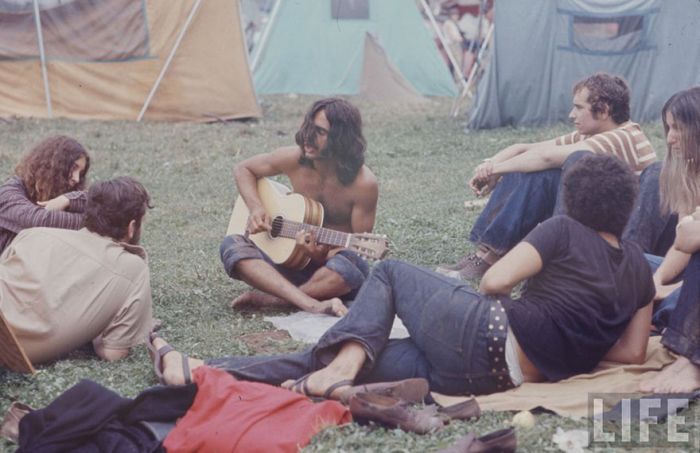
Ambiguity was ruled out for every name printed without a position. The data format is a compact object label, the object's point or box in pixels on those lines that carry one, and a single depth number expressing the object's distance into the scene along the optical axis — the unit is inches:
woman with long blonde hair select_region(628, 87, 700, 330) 365.1
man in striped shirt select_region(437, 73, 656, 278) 463.8
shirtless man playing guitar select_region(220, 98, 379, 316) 448.8
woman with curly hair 411.8
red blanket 281.4
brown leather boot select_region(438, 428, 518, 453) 257.3
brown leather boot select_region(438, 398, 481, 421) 300.5
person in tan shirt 367.8
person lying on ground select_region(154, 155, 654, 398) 308.6
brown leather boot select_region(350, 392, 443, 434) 286.2
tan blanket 307.1
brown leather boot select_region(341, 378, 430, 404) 304.2
